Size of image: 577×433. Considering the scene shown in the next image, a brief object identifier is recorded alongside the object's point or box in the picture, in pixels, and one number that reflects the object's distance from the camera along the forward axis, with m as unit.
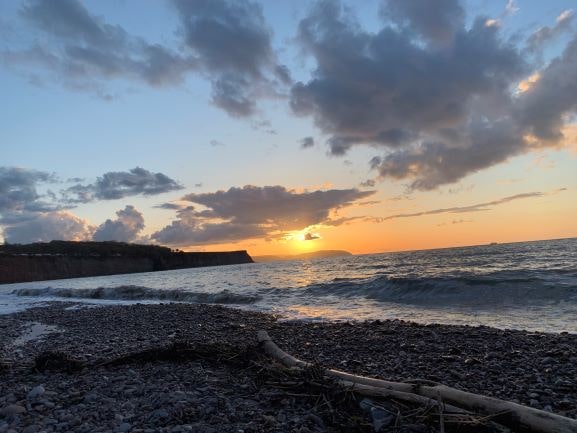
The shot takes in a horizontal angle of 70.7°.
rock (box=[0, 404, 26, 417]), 4.65
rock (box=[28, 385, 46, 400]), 5.26
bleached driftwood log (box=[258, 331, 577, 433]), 3.55
